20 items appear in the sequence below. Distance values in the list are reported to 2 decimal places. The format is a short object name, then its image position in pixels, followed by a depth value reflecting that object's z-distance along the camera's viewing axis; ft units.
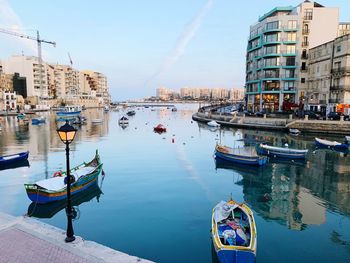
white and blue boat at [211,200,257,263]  37.60
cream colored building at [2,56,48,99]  502.38
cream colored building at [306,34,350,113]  204.85
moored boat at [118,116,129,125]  276.82
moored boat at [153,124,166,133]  234.62
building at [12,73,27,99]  492.13
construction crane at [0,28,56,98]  497.46
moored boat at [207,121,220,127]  254.27
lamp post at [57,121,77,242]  36.06
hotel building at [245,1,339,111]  270.46
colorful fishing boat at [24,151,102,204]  65.67
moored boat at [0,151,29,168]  108.47
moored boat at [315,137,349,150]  147.95
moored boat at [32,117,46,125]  270.34
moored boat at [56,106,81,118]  330.44
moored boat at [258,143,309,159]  123.65
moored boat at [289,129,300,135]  197.57
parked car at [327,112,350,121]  202.18
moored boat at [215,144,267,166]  111.04
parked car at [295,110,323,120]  217.27
